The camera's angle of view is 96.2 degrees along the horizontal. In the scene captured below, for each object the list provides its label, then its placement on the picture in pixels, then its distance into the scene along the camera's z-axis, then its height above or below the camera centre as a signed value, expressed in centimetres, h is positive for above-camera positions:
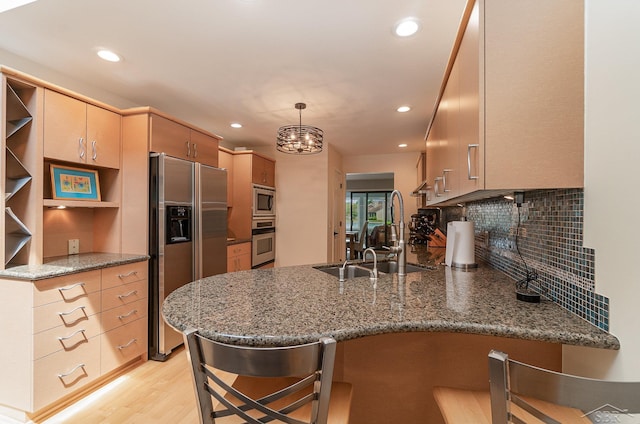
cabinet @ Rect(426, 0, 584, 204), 101 +43
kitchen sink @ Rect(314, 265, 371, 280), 195 -42
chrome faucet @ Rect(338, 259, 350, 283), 151 -34
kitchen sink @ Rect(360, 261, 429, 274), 210 -42
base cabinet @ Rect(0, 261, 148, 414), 172 -83
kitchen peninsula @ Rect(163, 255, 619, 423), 91 -38
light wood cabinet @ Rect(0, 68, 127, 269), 191 +40
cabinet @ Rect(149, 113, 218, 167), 257 +68
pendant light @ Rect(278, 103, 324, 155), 277 +70
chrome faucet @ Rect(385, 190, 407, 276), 170 -22
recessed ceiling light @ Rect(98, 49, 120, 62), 209 +115
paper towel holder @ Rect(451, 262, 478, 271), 189 -37
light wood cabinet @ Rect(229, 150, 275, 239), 420 +24
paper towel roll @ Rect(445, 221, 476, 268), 191 -23
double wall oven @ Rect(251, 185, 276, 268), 428 -27
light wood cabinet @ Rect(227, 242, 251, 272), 369 -63
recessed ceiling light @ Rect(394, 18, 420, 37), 177 +117
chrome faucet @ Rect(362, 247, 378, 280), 154 -34
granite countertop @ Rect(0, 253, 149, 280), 174 -39
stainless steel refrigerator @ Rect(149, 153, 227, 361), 251 -20
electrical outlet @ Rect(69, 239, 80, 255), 246 -32
